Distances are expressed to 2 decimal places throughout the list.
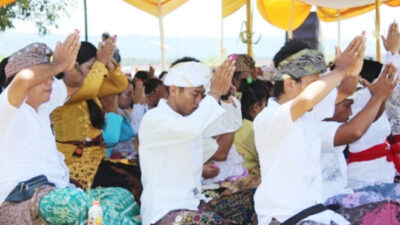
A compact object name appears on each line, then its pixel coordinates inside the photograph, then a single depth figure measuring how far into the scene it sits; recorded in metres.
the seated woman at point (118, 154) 4.34
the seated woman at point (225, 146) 4.05
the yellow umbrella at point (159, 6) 8.64
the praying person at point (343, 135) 3.58
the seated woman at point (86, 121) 4.33
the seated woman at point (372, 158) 4.15
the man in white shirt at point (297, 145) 3.00
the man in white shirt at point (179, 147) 3.50
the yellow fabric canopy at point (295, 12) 12.50
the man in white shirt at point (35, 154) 3.24
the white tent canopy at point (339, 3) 9.42
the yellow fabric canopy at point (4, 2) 4.13
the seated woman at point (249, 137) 4.62
